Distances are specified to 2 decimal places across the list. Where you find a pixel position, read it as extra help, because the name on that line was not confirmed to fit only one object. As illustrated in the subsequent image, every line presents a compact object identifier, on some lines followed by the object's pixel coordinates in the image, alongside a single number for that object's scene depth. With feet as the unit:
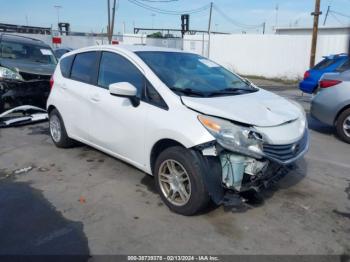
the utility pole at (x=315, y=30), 62.28
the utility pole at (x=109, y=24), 98.97
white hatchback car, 11.77
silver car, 23.03
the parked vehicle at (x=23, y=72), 26.78
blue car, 36.78
